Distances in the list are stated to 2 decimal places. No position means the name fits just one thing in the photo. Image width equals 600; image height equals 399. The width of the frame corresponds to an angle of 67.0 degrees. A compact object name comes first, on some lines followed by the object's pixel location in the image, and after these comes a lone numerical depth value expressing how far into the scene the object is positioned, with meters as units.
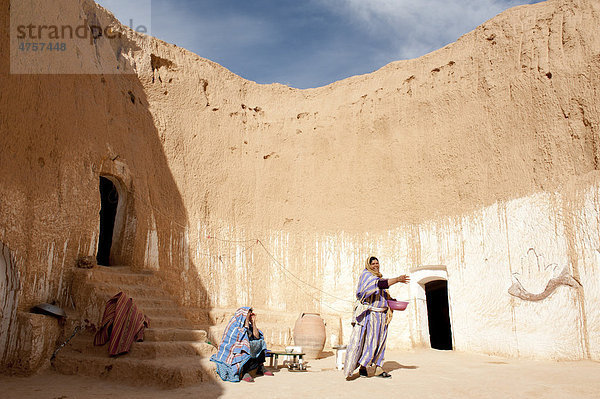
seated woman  6.62
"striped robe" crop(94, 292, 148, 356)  6.83
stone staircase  6.29
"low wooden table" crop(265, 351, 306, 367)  7.74
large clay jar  10.42
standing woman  6.41
